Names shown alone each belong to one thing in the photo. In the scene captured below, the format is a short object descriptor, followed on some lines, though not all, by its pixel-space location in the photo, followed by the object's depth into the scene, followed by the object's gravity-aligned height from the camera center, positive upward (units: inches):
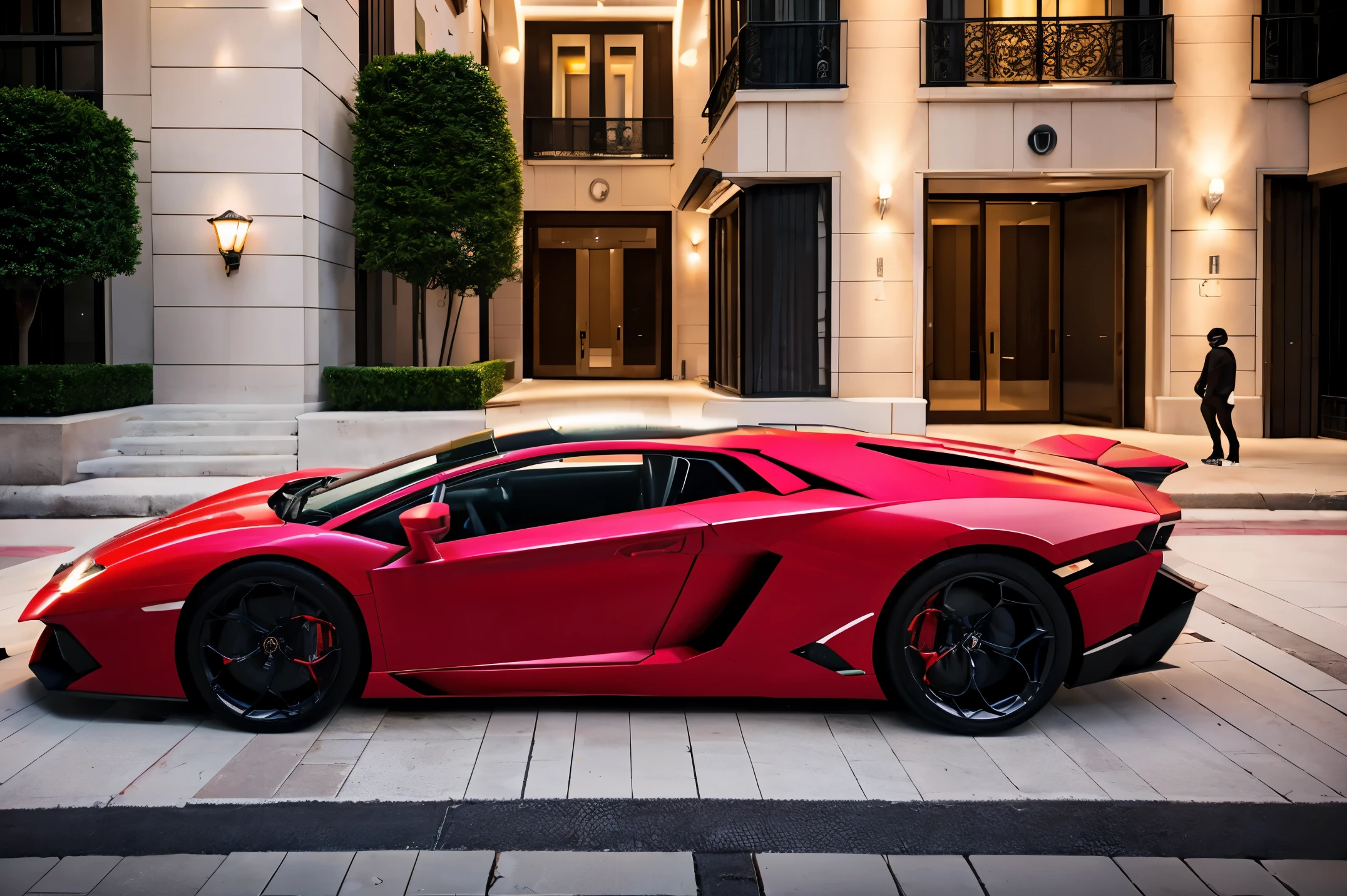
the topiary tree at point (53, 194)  472.4 +93.8
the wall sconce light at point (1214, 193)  648.4 +124.6
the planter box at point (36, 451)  464.4 -14.5
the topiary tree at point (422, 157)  596.1 +136.0
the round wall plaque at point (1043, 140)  649.6 +155.1
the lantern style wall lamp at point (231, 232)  545.6 +87.7
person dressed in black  526.0 +10.3
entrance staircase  496.1 -13.0
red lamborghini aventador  174.1 -29.3
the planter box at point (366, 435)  530.9 -10.1
